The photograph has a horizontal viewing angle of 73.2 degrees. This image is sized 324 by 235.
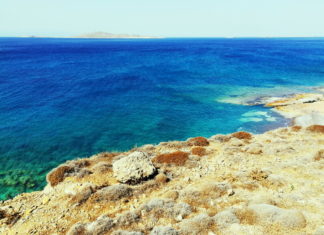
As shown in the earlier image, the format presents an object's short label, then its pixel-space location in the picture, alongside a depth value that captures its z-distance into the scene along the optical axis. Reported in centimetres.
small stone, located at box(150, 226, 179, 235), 1023
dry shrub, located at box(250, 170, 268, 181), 1539
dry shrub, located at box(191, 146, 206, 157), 2057
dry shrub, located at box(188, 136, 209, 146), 2361
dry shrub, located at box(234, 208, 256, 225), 1088
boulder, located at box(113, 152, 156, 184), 1590
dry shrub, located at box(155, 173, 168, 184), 1587
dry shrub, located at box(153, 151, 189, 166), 1888
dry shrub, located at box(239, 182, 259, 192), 1422
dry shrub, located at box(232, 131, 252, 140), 2589
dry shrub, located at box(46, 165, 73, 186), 1698
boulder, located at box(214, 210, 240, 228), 1080
